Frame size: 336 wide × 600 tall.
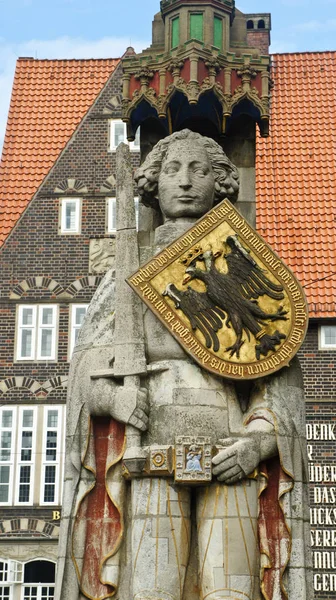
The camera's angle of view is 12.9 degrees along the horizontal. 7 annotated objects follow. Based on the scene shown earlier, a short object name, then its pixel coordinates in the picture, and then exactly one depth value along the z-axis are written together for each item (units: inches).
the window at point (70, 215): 1052.5
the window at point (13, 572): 971.3
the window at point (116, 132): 1070.4
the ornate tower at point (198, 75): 392.2
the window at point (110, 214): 1043.9
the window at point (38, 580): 980.6
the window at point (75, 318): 1014.4
